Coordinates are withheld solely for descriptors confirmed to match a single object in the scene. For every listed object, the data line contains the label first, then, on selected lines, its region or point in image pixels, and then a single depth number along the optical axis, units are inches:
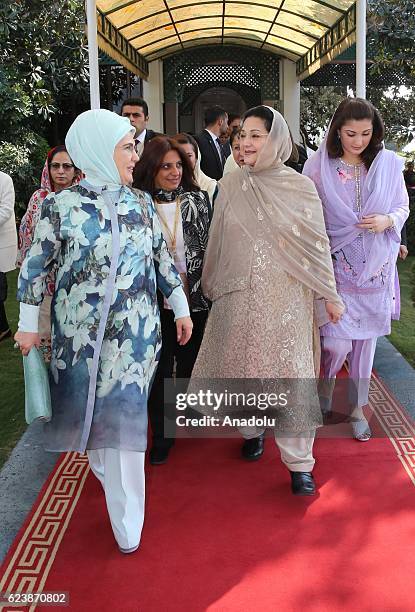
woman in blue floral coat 103.2
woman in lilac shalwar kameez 141.7
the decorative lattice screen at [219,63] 448.5
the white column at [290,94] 452.4
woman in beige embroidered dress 128.9
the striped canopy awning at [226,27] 286.2
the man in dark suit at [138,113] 210.5
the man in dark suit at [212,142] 260.7
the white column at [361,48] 235.3
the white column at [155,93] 447.8
